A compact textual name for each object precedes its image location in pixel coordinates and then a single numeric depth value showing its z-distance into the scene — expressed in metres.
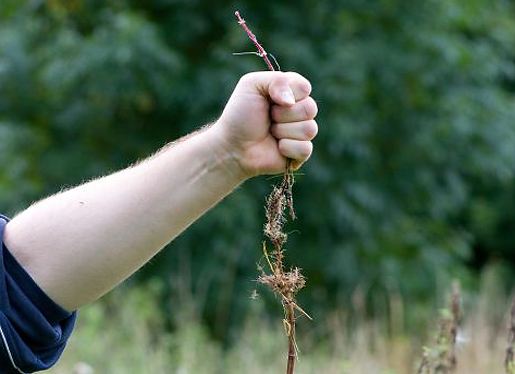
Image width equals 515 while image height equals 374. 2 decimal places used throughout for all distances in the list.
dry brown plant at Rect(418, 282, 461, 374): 3.71
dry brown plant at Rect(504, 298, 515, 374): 3.48
